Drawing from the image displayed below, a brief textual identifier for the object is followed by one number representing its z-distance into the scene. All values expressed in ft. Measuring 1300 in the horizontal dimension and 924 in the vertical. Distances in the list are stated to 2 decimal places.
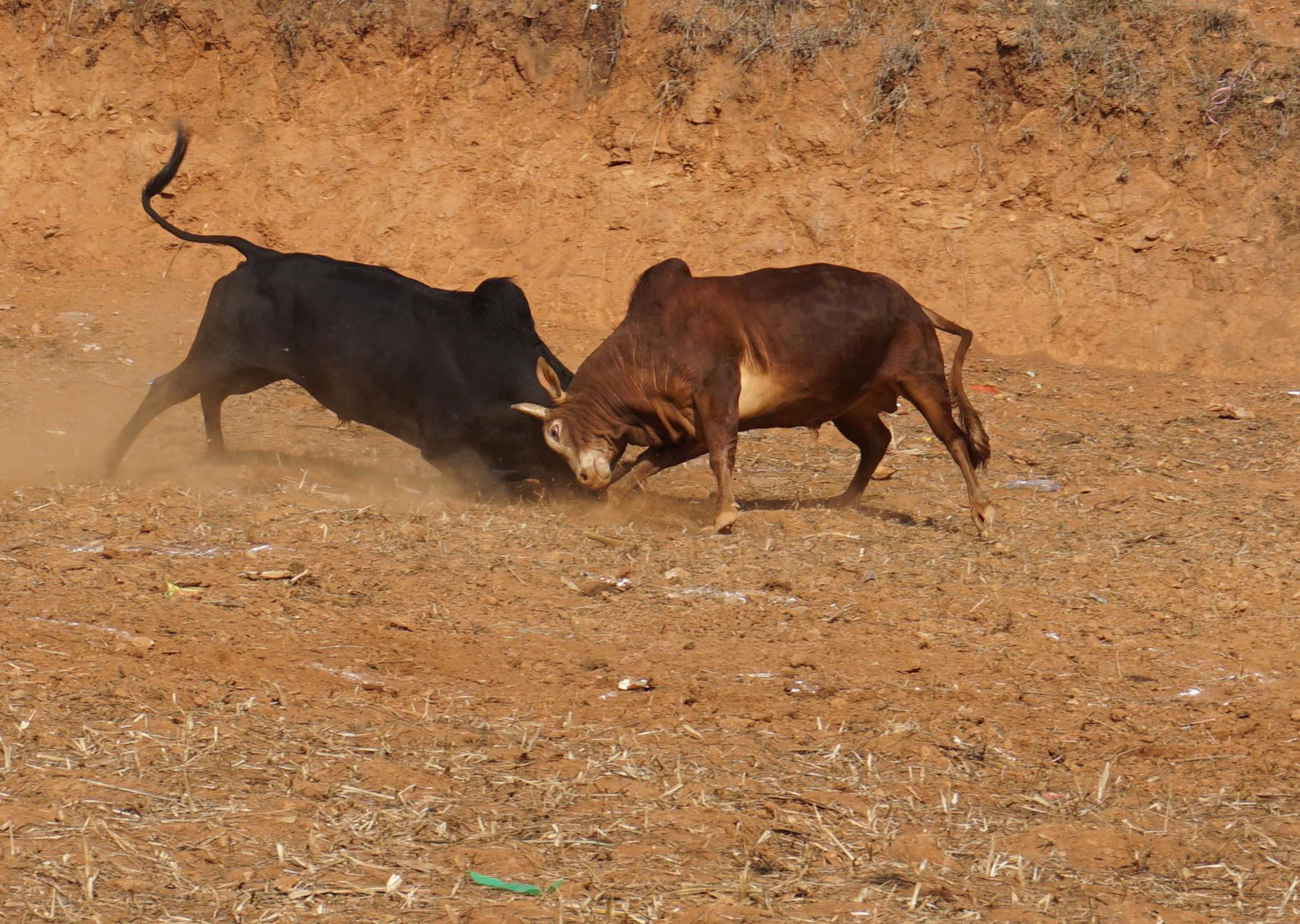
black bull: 53.67
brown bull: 50.52
